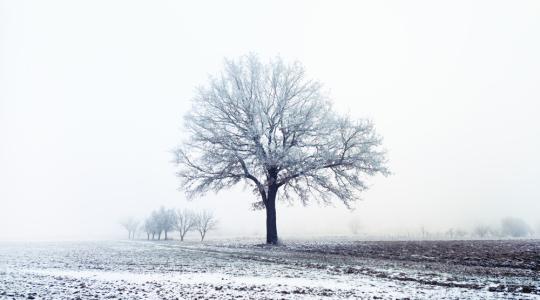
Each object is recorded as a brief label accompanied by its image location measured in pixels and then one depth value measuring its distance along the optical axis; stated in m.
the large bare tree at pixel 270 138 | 21.39
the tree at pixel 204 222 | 87.19
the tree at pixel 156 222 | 87.03
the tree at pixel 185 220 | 87.19
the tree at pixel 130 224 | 120.69
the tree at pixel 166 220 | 85.69
